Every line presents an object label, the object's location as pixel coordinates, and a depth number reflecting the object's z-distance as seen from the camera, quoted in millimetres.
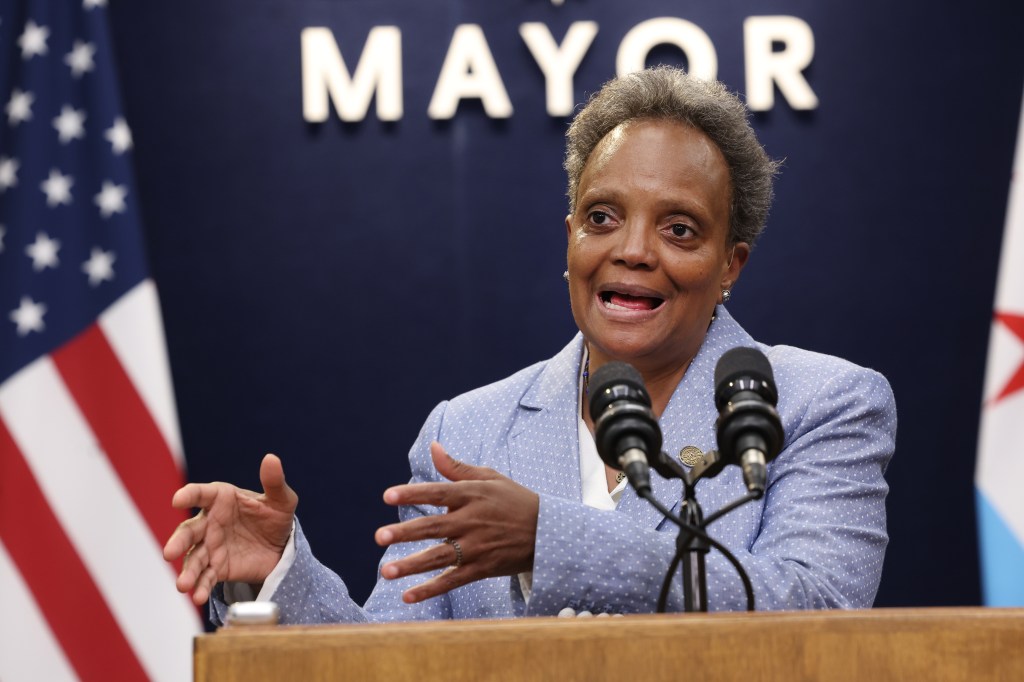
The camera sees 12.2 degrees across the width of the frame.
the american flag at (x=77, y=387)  4503
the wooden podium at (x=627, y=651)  3341
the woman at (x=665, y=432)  3563
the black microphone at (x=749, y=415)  3417
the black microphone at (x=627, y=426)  3410
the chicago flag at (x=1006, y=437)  4545
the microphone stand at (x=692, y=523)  3446
